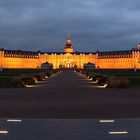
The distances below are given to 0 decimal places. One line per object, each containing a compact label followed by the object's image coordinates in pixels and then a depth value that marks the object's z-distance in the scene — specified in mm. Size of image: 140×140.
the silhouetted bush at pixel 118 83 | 31078
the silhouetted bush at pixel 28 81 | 37088
